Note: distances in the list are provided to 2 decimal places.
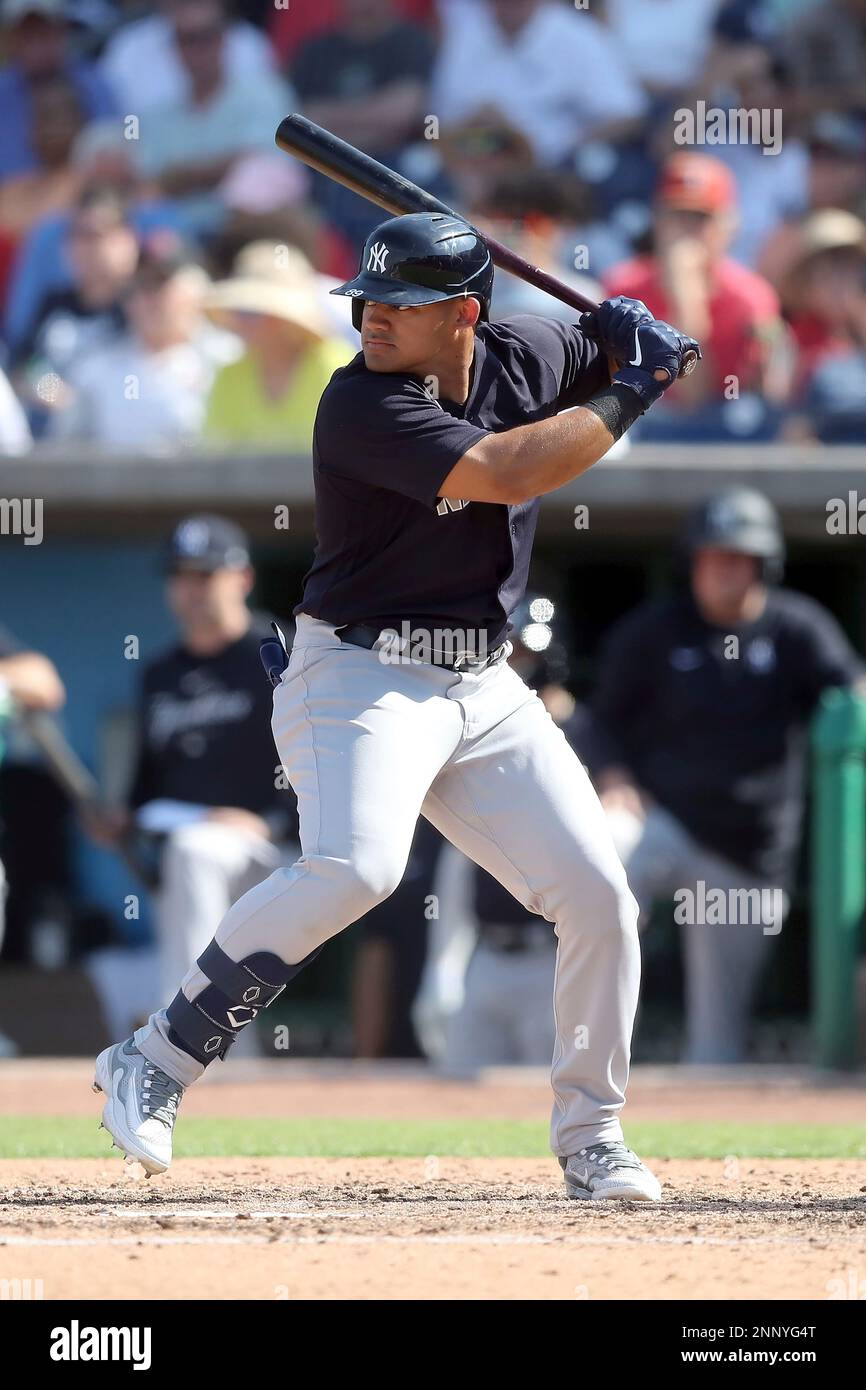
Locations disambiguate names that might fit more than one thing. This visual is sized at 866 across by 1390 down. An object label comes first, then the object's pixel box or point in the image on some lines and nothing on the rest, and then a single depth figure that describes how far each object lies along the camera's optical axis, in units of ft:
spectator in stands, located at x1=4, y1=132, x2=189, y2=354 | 57.52
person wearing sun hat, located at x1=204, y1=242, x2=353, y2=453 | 49.78
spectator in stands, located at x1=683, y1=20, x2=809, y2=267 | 57.77
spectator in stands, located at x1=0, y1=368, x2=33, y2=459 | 48.65
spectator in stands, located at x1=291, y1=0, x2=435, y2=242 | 60.34
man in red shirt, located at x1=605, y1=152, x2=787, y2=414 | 50.55
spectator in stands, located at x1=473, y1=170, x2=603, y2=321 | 49.98
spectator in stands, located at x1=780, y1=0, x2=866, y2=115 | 60.64
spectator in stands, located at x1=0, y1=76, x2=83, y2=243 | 61.46
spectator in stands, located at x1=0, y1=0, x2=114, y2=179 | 63.87
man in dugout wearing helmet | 46.65
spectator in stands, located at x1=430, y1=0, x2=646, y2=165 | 59.72
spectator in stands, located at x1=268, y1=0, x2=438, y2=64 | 63.62
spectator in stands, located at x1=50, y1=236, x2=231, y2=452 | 51.31
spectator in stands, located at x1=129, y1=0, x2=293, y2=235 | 61.87
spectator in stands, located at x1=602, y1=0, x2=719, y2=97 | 60.75
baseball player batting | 23.22
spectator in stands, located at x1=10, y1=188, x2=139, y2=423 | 54.70
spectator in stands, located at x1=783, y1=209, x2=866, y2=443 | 50.29
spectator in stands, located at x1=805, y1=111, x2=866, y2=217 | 58.08
